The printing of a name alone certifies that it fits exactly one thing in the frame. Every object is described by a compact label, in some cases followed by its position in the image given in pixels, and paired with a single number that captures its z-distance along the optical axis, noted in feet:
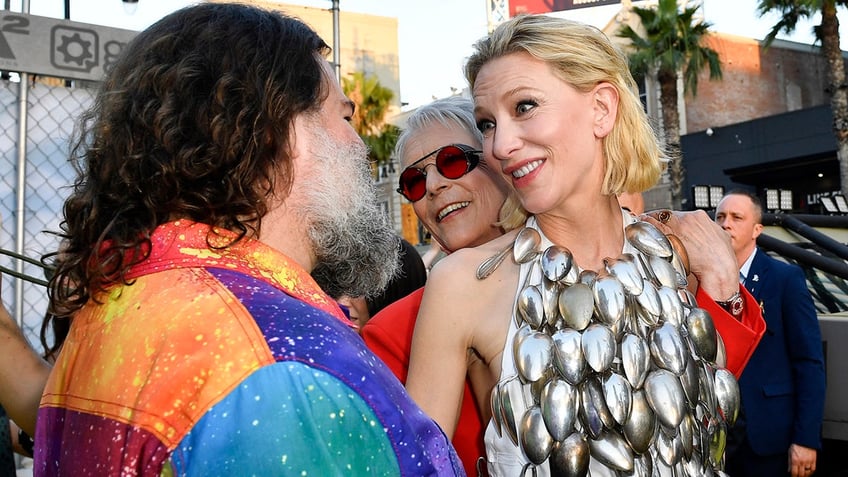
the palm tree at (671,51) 71.77
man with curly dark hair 3.04
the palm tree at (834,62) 62.13
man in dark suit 12.92
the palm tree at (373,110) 101.40
